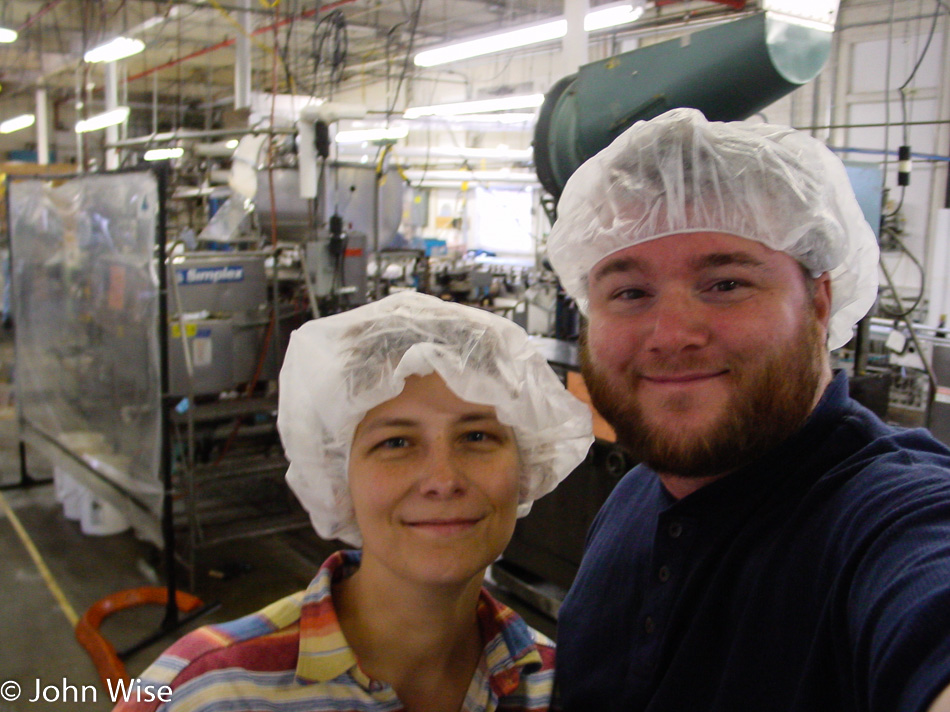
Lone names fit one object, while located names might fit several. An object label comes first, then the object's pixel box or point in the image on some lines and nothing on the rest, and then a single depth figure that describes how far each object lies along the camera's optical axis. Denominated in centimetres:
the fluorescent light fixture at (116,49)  467
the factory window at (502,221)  1170
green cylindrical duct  161
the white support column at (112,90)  655
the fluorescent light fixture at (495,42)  388
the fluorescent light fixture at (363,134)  679
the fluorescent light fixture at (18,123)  953
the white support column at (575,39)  298
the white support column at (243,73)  620
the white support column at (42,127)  1027
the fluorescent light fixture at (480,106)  548
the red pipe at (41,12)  680
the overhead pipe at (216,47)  615
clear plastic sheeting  310
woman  88
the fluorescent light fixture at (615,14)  362
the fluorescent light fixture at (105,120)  588
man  74
